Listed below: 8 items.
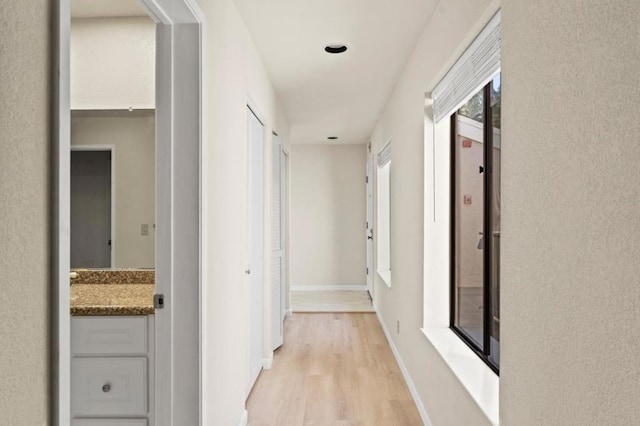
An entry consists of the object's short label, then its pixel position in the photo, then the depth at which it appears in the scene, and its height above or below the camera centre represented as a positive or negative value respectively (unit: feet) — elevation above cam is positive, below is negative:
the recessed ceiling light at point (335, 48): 10.19 +3.86
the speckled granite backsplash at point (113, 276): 8.18 -1.09
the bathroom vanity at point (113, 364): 6.67 -2.20
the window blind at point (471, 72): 5.74 +2.18
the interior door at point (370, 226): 22.49 -0.50
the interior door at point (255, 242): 10.81 -0.67
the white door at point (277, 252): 14.28 -1.20
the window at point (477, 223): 6.90 -0.12
